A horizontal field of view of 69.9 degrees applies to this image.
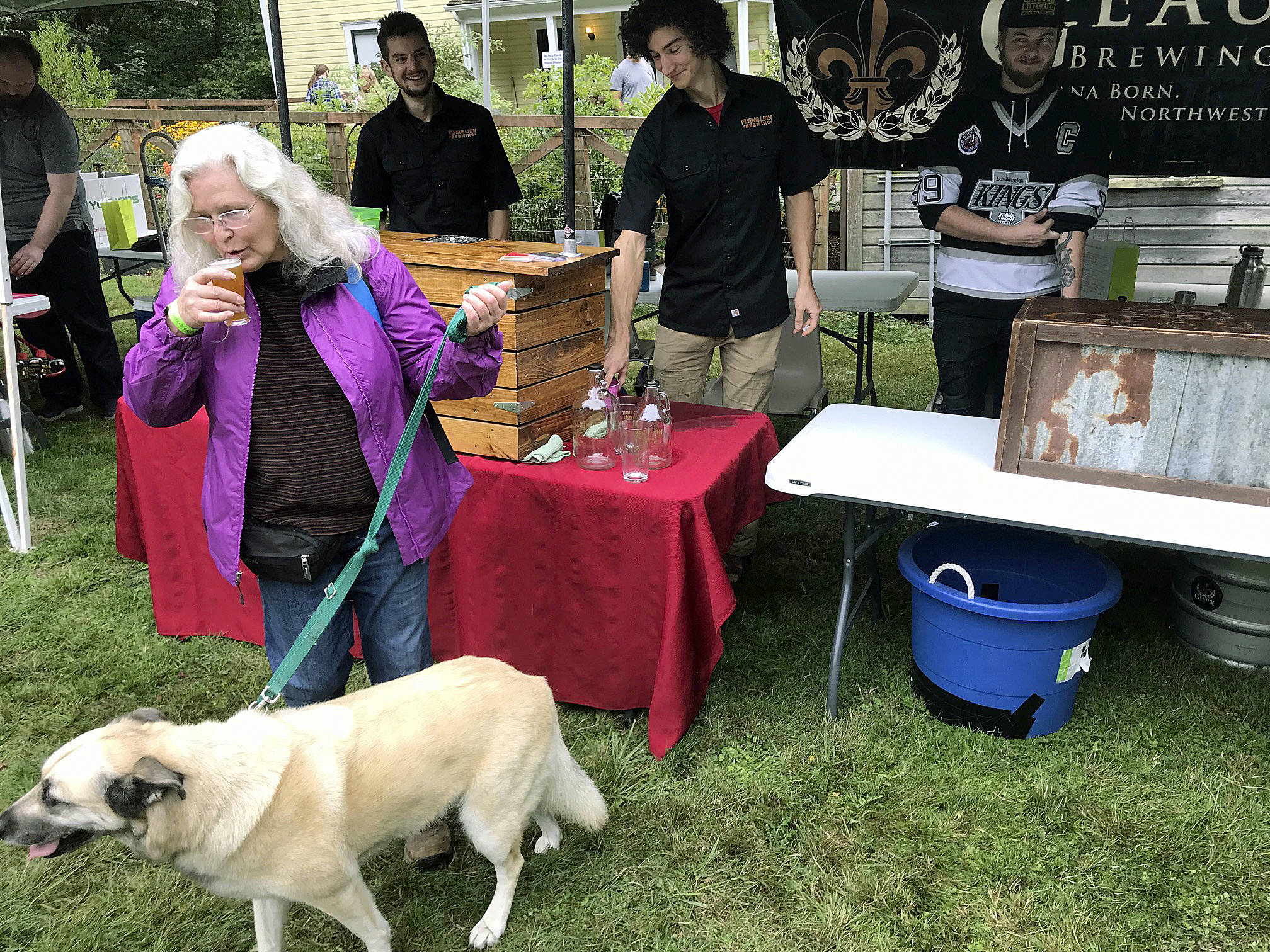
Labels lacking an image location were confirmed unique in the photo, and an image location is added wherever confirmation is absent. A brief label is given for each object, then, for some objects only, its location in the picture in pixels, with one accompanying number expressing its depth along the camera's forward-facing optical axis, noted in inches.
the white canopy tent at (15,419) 156.3
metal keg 122.3
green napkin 112.7
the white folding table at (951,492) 91.4
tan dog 62.7
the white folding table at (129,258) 256.5
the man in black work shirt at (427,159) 175.2
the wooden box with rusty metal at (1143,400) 94.8
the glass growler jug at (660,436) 113.2
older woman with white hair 71.7
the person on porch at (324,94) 568.4
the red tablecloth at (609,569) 106.3
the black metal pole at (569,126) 138.6
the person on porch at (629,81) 403.5
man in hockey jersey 135.2
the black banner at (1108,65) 161.0
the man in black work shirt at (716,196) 128.6
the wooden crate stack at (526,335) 105.7
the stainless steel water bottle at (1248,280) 159.5
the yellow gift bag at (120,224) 278.2
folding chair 193.9
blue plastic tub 106.2
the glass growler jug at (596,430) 113.5
